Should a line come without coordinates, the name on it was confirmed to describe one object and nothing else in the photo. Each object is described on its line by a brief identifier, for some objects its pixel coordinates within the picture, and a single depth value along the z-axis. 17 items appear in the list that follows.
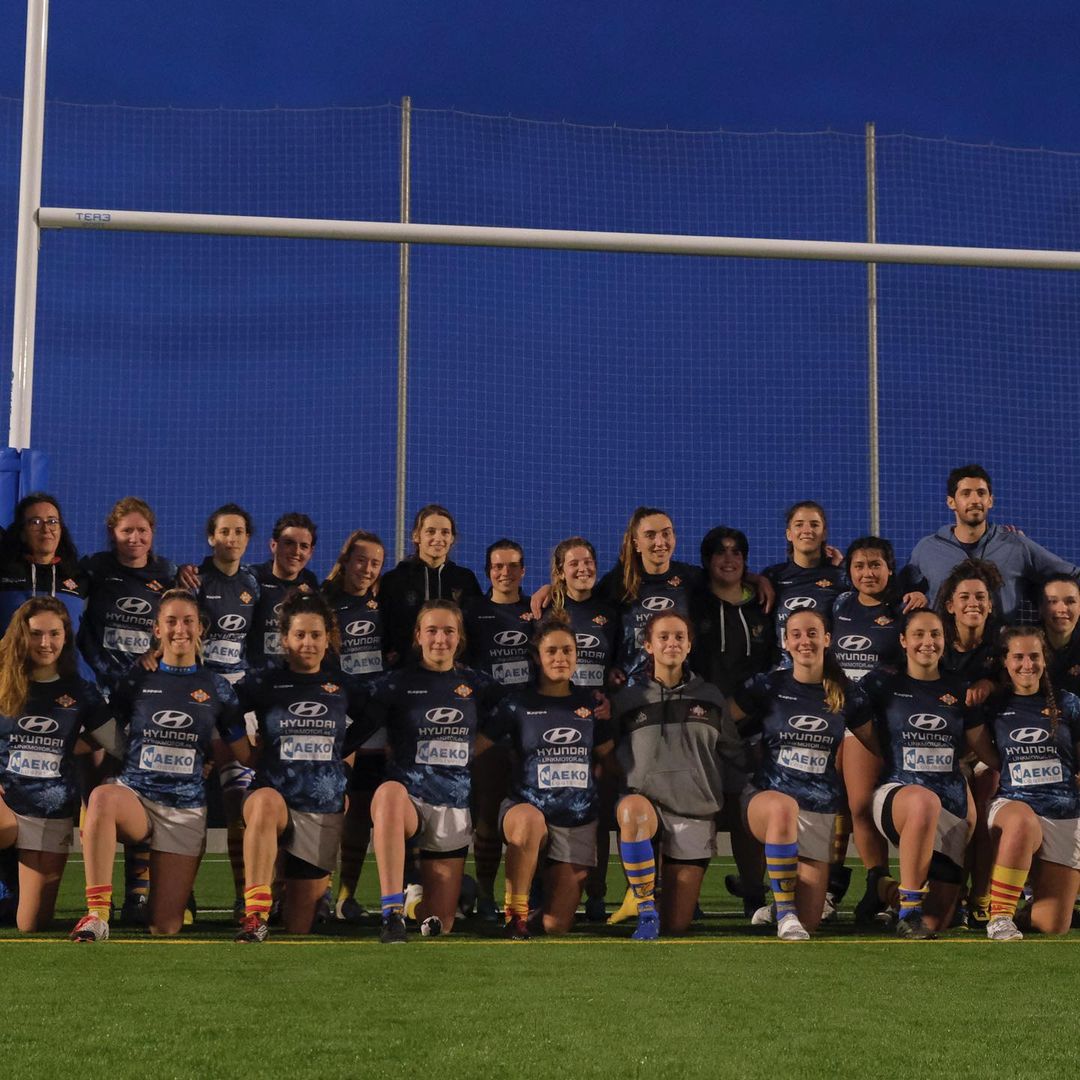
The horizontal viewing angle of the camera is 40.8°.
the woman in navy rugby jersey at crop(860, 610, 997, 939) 5.44
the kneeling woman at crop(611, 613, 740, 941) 5.42
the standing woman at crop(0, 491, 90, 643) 5.82
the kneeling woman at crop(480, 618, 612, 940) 5.29
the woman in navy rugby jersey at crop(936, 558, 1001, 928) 5.62
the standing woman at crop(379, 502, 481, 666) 6.05
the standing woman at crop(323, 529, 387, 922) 5.75
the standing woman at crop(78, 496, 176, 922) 5.87
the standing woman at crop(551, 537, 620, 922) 5.95
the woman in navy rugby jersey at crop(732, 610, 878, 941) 5.39
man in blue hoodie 6.20
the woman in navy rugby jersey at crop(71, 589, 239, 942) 5.02
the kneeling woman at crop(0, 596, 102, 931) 5.15
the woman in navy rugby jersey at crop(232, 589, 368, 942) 5.18
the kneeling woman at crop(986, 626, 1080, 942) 5.32
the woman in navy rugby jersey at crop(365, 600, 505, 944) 5.32
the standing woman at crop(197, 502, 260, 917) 5.91
